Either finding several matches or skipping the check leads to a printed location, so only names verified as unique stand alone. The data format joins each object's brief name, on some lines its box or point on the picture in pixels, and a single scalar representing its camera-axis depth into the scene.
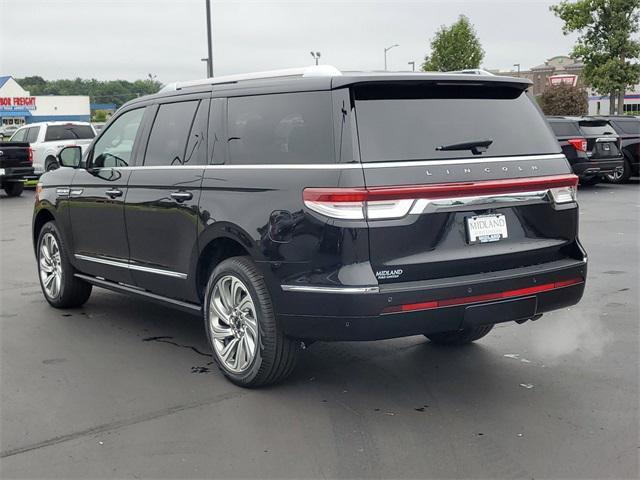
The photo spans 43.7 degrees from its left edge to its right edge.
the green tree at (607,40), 37.94
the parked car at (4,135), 33.99
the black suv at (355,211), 4.31
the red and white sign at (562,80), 47.50
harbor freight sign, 81.81
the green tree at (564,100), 45.12
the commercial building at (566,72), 96.51
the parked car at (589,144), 19.12
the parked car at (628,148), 20.83
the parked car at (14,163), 20.61
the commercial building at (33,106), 82.69
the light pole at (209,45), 25.30
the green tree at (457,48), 49.88
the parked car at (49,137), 23.03
